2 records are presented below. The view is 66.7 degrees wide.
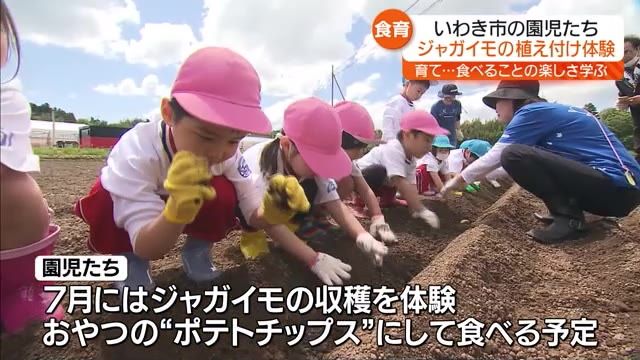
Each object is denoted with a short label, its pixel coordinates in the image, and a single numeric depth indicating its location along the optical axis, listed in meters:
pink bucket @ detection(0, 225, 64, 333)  1.17
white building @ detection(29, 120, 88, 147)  25.28
